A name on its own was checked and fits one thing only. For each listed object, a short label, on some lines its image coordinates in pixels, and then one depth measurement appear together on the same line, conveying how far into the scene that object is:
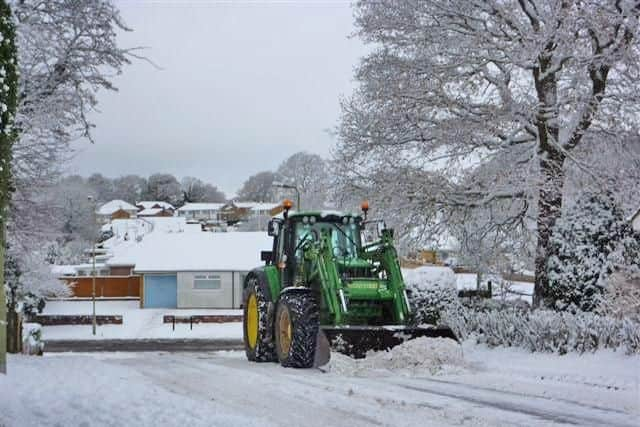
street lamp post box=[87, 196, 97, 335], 35.94
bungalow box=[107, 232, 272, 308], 42.97
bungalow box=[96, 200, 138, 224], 127.31
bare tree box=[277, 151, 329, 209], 69.66
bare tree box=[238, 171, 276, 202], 120.06
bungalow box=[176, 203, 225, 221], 124.31
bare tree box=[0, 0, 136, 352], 14.20
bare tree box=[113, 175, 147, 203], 152.25
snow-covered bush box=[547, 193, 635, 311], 15.63
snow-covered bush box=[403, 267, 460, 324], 15.70
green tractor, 12.20
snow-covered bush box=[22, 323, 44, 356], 15.22
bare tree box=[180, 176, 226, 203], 142.62
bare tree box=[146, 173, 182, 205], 142.00
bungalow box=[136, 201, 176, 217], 123.19
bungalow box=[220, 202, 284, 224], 98.75
